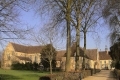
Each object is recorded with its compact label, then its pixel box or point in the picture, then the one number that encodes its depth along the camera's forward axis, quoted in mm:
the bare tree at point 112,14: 27384
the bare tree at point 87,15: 32375
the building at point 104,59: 130050
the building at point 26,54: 106675
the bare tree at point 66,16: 25484
